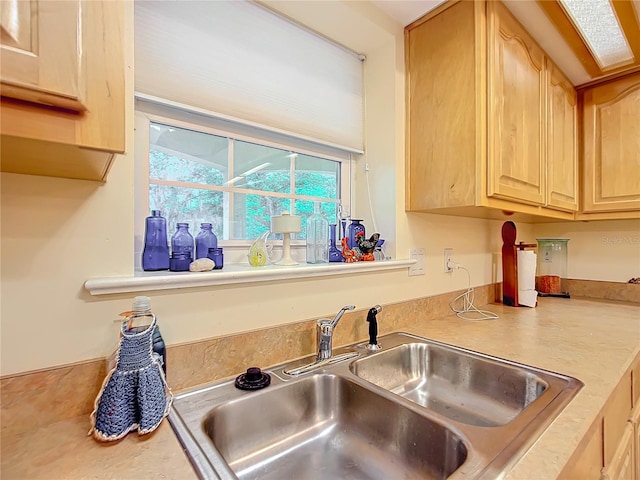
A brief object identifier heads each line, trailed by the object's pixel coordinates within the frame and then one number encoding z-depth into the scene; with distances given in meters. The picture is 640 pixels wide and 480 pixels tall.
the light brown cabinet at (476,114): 1.19
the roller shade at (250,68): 0.97
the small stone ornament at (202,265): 0.89
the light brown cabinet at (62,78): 0.39
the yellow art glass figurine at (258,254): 1.07
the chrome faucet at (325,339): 0.99
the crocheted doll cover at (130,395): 0.59
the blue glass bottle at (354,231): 1.32
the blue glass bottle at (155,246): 0.88
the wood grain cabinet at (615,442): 0.66
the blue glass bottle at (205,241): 0.98
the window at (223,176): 1.01
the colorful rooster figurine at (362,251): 1.26
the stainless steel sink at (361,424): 0.62
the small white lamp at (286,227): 1.08
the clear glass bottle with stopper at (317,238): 1.31
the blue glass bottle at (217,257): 0.97
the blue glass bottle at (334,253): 1.28
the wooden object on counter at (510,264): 1.79
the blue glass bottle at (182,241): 0.93
